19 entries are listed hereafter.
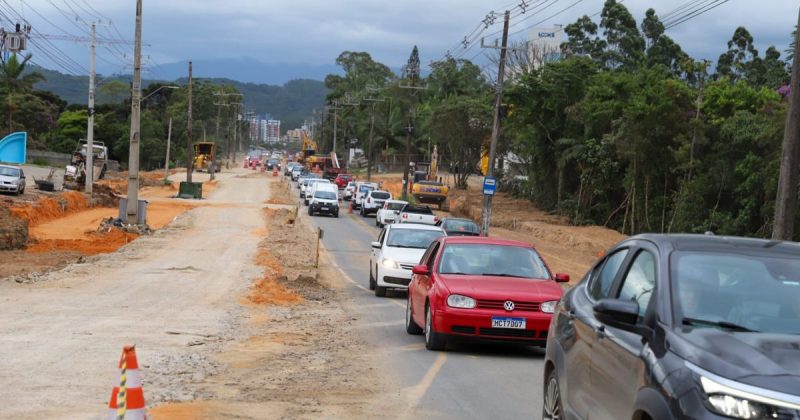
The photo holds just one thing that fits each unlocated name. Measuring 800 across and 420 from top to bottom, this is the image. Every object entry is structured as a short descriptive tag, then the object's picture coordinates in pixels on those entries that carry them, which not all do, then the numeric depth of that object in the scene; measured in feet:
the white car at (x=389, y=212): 179.73
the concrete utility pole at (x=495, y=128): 152.46
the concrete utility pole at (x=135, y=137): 135.64
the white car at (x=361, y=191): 232.73
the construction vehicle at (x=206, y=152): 353.31
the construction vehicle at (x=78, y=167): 213.66
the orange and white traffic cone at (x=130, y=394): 21.65
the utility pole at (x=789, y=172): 65.98
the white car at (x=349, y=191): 271.30
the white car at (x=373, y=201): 216.13
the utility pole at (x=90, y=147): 184.03
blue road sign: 147.74
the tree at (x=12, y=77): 336.90
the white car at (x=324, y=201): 207.92
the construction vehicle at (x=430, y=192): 233.35
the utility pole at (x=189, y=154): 245.43
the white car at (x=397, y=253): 73.15
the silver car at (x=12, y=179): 172.86
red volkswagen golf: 42.60
